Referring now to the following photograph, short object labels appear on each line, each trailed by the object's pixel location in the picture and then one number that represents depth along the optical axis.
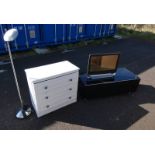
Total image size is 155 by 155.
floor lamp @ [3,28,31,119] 2.61
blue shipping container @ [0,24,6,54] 5.34
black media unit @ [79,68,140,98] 3.57
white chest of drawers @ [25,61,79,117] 2.85
